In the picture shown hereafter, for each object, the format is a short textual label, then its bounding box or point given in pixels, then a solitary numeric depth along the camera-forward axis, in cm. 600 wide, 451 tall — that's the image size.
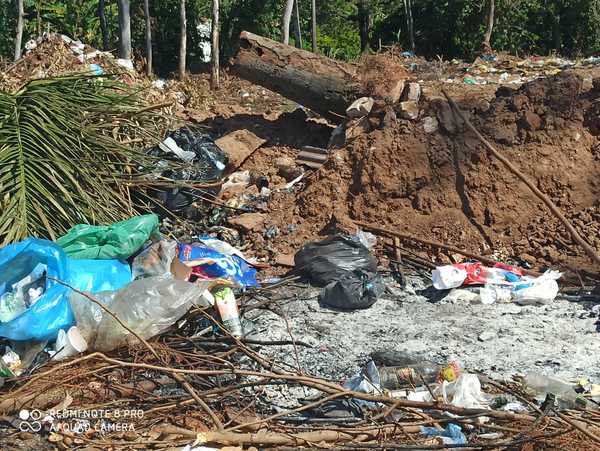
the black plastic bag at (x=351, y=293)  552
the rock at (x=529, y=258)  622
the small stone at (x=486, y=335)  502
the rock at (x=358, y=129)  751
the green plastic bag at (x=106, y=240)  541
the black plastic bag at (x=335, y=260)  584
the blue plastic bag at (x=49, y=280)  458
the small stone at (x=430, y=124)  692
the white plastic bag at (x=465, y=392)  411
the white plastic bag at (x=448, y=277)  571
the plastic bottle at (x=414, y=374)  436
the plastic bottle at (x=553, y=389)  414
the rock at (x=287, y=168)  796
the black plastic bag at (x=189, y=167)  684
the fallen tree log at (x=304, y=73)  812
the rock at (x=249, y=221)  693
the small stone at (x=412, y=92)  762
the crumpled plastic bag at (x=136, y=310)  458
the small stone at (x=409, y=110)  713
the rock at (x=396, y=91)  766
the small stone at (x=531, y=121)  675
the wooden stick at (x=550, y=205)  471
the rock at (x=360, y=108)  775
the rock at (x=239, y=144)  809
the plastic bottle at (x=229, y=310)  493
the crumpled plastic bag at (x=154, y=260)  545
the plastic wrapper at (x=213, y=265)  567
